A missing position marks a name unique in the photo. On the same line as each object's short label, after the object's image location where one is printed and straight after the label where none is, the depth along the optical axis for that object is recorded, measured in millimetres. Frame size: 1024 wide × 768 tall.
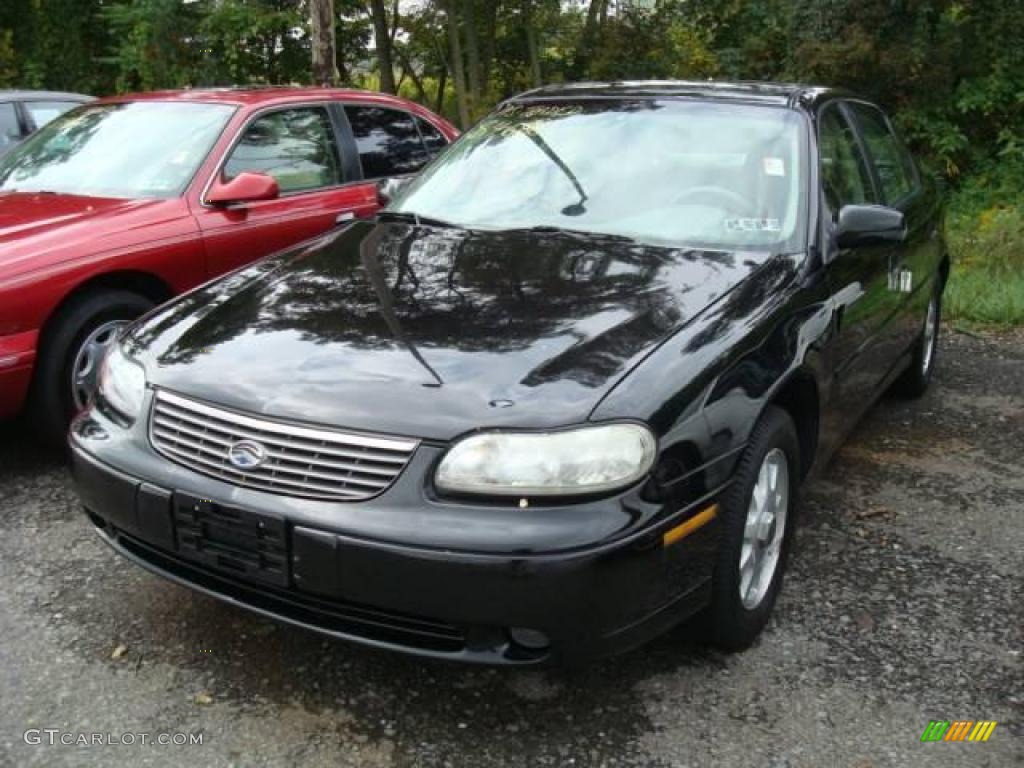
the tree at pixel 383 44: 16969
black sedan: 2254
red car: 4000
